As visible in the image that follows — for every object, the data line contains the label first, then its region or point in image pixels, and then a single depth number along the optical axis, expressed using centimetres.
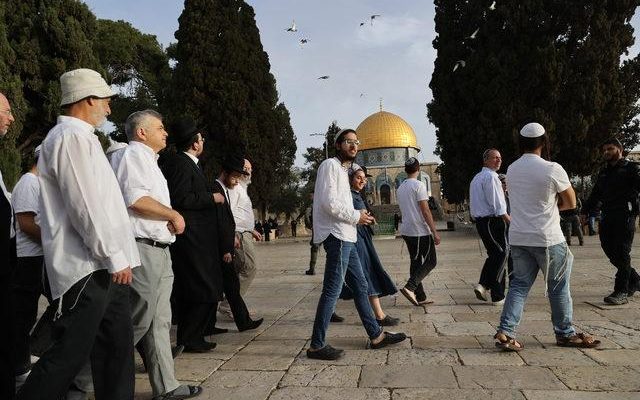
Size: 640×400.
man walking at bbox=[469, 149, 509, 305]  609
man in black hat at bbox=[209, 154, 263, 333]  459
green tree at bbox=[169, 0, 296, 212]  2677
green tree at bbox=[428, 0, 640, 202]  2025
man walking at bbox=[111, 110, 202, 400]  299
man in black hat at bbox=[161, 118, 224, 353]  388
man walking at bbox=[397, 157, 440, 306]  617
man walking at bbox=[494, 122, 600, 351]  394
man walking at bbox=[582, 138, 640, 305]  574
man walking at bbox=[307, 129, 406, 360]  386
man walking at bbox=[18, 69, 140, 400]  229
